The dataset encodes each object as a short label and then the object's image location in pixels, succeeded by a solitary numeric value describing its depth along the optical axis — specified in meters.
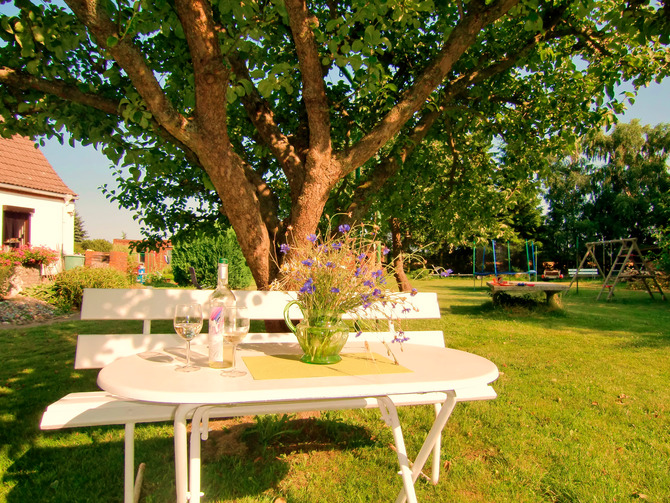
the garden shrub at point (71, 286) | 10.14
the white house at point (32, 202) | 12.69
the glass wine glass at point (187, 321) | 1.89
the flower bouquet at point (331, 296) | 1.92
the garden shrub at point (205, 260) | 15.59
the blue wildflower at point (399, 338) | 1.97
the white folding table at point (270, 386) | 1.41
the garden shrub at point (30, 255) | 10.96
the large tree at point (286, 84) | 2.98
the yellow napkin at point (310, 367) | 1.71
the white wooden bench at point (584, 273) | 22.70
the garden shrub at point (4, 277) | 9.83
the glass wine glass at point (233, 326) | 1.85
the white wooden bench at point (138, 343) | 2.09
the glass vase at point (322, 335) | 1.93
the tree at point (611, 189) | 26.02
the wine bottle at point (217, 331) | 1.85
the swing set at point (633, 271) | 12.59
